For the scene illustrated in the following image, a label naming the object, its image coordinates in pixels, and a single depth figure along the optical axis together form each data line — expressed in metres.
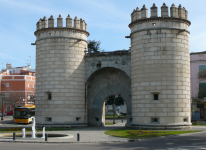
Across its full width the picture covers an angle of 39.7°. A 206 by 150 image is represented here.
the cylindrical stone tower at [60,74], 26.16
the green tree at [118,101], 51.03
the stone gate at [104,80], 26.64
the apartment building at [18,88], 66.50
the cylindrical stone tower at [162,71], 23.08
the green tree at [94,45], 48.92
